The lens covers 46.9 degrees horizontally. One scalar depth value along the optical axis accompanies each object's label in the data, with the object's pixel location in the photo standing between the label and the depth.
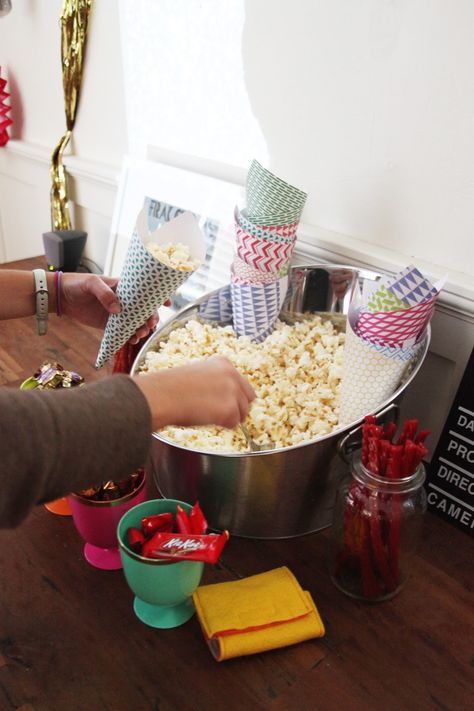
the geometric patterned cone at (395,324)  0.75
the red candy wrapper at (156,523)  0.66
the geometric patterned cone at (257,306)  1.00
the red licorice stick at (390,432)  0.70
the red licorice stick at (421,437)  0.67
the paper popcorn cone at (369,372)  0.79
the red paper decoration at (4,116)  1.87
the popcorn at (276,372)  0.83
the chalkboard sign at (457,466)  0.83
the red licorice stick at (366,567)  0.71
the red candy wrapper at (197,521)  0.65
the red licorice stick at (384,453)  0.66
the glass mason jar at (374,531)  0.70
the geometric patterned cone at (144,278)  0.87
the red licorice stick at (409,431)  0.66
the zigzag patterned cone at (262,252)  0.96
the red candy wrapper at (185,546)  0.60
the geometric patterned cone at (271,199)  0.92
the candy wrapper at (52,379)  0.83
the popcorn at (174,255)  0.91
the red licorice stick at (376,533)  0.70
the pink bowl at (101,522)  0.71
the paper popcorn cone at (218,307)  1.06
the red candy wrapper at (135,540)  0.64
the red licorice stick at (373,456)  0.67
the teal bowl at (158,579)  0.62
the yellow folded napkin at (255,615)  0.64
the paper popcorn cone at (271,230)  0.95
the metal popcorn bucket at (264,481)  0.73
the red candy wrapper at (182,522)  0.66
